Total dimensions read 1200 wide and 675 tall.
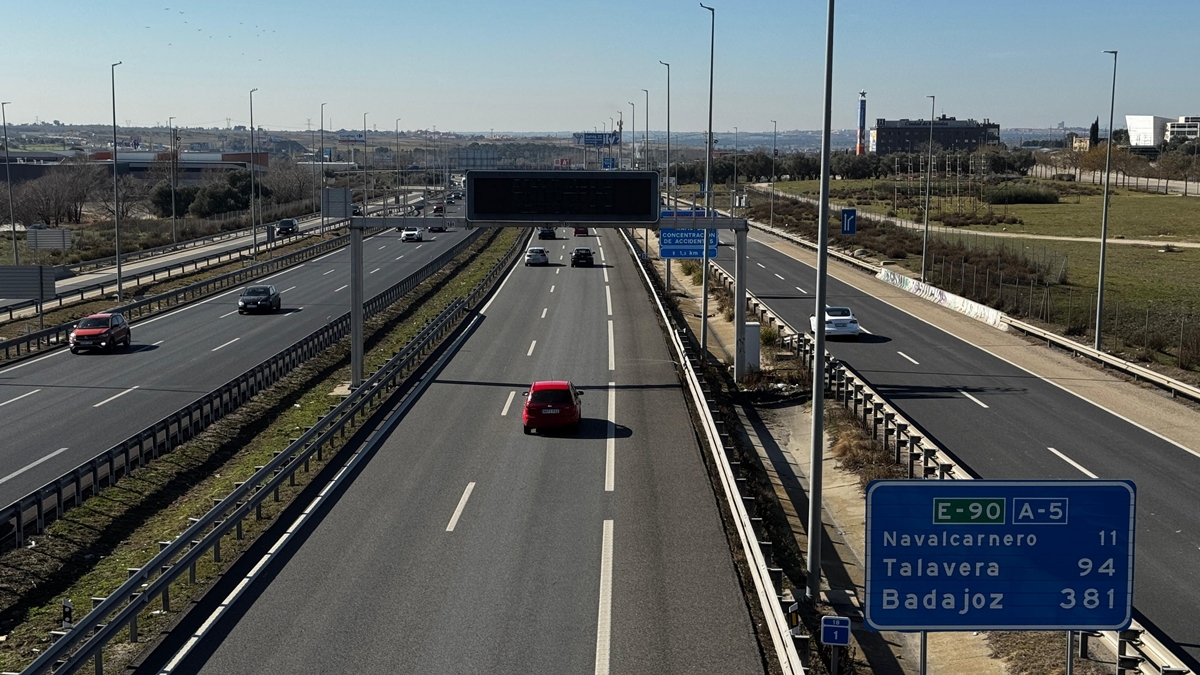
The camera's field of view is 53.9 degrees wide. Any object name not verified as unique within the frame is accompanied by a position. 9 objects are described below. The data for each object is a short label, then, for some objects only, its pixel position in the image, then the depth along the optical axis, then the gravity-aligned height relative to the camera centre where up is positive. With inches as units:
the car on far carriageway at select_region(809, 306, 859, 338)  1713.8 -194.4
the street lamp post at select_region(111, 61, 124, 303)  2071.9 -129.2
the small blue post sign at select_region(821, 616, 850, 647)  503.5 -187.3
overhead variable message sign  1273.4 -10.4
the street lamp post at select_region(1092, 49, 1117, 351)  1480.1 -127.4
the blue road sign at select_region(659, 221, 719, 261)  1825.8 -84.9
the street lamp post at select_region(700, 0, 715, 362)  1563.7 -5.4
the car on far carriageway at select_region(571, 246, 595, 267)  2913.4 -171.4
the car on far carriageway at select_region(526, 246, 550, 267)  2935.5 -172.9
